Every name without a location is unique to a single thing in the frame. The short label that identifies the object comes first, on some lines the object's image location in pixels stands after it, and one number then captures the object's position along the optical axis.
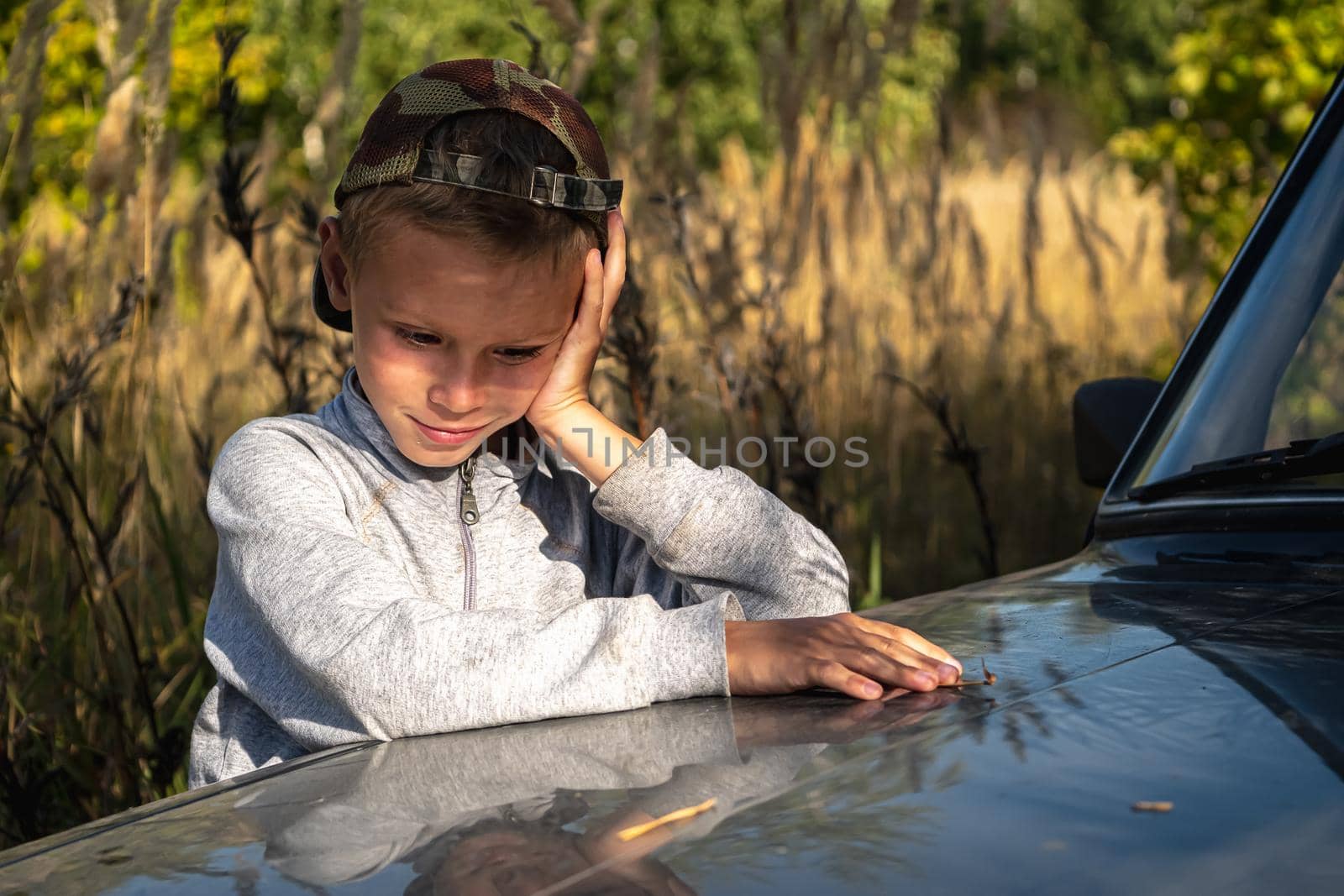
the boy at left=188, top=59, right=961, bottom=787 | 1.51
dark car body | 0.94
